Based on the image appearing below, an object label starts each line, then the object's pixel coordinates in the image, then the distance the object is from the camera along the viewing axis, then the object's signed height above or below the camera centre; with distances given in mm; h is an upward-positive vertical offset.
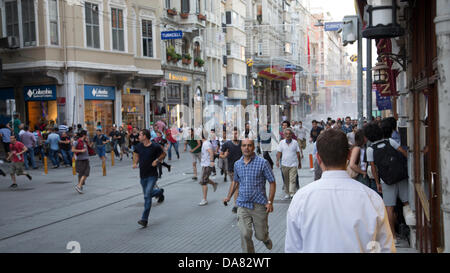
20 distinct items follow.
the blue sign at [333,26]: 16409 +3075
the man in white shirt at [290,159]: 11555 -985
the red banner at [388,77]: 12574 +1039
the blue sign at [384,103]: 18953 +454
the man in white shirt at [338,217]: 2705 -564
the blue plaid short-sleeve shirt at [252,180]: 6387 -821
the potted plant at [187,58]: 37656 +4868
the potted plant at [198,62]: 39688 +4815
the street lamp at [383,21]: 6055 +1186
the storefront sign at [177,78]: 35781 +3283
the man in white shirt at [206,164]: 11531 -1109
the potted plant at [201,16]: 38281 +8240
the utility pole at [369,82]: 12359 +917
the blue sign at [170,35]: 26288 +4716
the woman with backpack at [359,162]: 7949 -799
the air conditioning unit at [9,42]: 24453 +4245
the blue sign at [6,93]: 27500 +1867
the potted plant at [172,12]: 35056 +7944
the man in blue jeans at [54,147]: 20578 -942
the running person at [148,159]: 9406 -735
